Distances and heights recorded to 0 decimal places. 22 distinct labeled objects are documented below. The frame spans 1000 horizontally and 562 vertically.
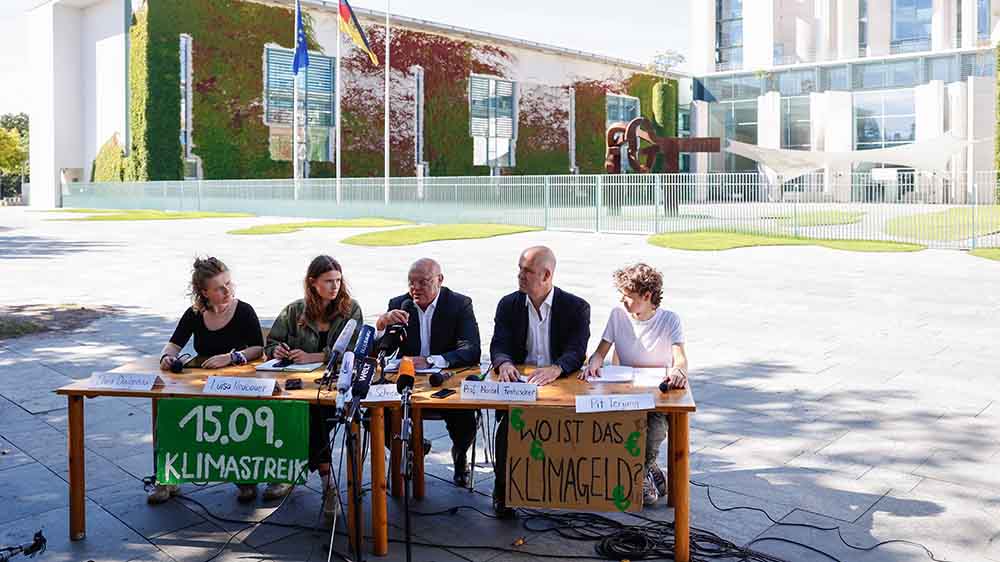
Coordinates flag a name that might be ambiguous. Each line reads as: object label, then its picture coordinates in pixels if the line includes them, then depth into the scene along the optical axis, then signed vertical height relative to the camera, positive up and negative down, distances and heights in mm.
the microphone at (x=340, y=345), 4023 -423
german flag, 33562 +7679
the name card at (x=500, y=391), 4090 -631
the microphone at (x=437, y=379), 4316 -606
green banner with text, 4203 -868
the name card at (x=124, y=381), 4281 -606
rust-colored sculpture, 32531 +3357
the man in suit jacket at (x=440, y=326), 4992 -439
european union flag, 35406 +7183
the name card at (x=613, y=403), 3990 -666
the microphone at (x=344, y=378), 3496 -491
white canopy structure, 38656 +3556
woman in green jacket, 4922 -390
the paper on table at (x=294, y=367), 4656 -597
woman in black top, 5066 -408
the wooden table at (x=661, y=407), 3936 -679
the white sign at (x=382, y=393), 4016 -632
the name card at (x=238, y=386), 4199 -619
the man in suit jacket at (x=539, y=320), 4844 -396
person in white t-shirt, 4793 -457
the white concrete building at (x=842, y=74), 44531 +8406
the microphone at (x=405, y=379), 3754 -525
